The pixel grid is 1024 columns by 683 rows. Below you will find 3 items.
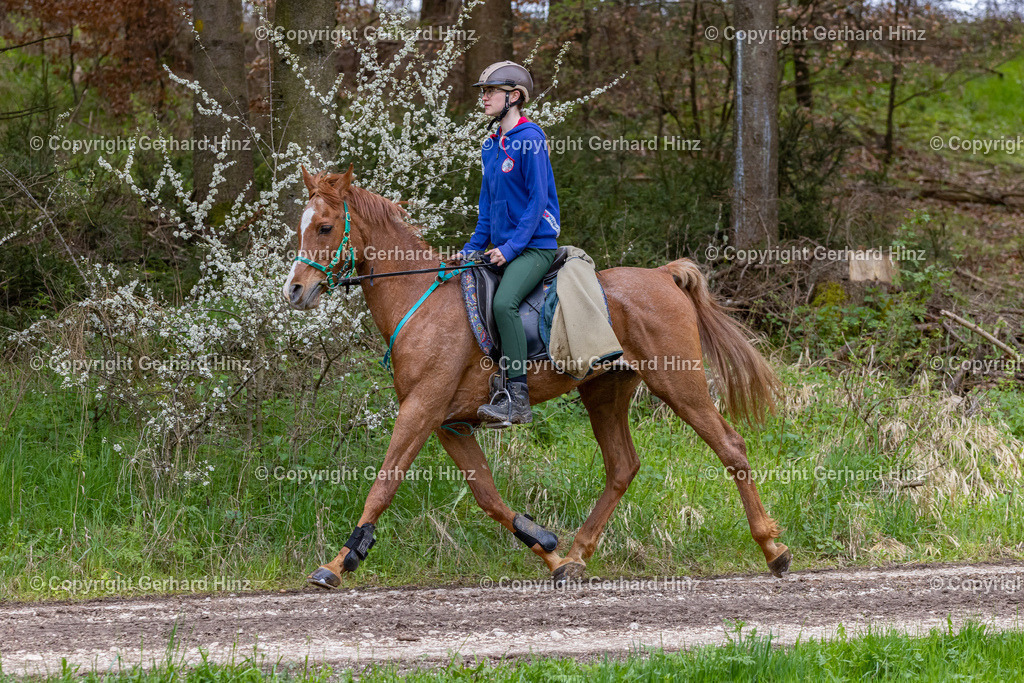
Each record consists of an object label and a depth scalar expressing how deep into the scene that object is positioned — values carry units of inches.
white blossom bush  557.9
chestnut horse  446.3
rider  470.3
